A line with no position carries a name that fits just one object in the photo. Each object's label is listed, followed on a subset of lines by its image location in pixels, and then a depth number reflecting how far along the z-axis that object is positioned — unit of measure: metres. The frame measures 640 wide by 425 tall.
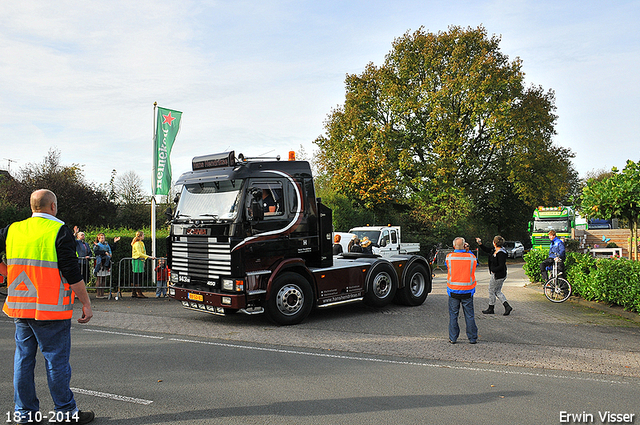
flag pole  15.64
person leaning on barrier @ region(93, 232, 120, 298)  13.80
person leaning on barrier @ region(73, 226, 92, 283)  13.84
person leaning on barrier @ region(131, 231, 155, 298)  14.01
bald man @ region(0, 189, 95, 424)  4.23
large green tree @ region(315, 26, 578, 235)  29.75
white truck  21.66
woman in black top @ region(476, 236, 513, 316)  11.16
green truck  30.64
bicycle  13.54
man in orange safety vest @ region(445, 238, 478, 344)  8.38
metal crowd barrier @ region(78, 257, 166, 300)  13.84
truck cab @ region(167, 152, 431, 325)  9.32
